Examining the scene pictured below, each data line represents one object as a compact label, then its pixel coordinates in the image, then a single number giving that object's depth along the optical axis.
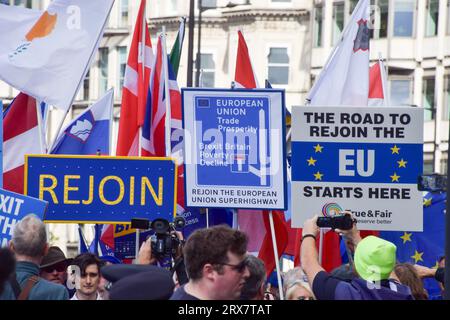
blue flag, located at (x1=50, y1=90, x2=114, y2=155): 16.94
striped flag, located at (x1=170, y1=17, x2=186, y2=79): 17.95
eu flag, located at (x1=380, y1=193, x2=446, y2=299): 14.83
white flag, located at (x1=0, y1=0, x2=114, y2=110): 15.25
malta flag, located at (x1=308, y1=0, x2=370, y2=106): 15.27
